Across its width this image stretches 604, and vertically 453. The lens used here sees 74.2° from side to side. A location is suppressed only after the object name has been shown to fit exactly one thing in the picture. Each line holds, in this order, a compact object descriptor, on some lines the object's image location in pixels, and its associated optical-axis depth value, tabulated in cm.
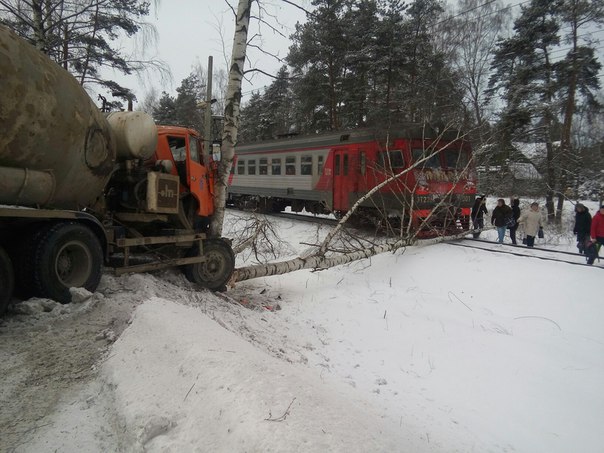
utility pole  1553
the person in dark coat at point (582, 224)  1036
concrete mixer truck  373
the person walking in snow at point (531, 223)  1116
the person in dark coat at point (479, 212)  1276
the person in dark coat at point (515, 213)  1187
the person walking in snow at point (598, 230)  900
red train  1114
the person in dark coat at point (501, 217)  1160
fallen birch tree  762
